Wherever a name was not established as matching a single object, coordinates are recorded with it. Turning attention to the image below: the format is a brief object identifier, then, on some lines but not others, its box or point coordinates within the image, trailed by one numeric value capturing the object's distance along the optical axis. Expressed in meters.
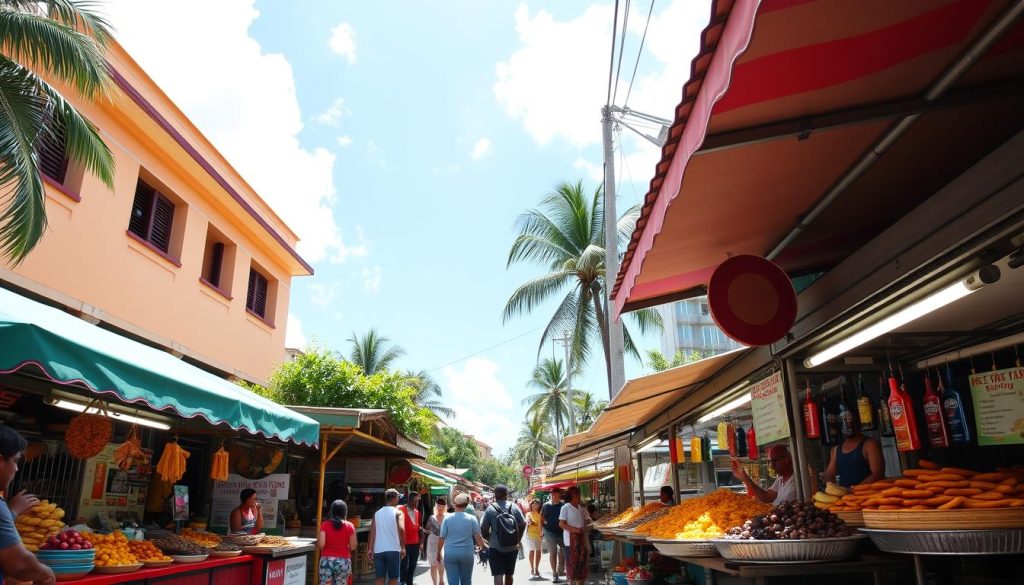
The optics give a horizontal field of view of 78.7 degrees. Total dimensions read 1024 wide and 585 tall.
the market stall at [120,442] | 5.03
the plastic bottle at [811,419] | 5.00
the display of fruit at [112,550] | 5.71
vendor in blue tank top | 4.85
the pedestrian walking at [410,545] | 11.70
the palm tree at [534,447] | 80.19
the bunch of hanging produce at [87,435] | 6.90
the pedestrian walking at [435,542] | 12.45
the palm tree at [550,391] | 52.47
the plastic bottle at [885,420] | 4.96
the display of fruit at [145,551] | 6.20
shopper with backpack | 9.22
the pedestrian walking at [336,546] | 8.62
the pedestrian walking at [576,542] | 10.95
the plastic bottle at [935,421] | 4.18
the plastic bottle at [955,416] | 4.09
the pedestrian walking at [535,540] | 15.99
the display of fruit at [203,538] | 7.50
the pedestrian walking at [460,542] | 8.67
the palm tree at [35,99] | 7.45
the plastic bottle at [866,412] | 4.91
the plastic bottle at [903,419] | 4.22
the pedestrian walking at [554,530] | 14.27
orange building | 10.77
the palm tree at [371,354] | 38.12
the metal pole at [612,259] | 12.88
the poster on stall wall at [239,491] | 10.88
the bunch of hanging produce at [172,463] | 8.22
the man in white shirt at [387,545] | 9.43
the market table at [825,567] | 3.64
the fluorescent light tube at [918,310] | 3.00
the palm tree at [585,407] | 51.12
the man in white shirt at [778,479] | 6.30
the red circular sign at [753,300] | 4.56
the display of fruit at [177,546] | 6.82
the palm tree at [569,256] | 19.02
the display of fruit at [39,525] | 5.43
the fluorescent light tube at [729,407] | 7.03
